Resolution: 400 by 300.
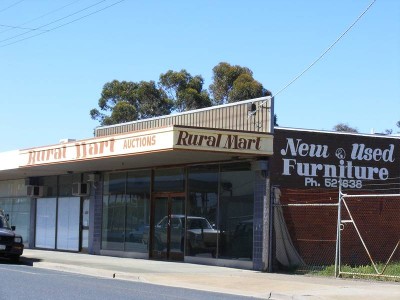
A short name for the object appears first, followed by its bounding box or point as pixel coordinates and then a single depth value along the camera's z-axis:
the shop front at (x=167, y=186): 19.67
